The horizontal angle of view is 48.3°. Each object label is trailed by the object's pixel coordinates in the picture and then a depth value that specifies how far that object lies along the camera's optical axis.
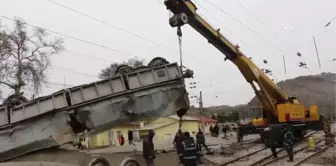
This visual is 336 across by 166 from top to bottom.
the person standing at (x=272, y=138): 15.57
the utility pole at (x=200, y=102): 74.52
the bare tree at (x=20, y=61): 34.16
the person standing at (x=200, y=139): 19.60
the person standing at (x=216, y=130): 37.53
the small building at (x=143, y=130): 44.03
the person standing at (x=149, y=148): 13.45
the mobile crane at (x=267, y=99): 19.05
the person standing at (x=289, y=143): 14.89
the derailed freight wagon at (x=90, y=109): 14.27
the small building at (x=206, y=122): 56.96
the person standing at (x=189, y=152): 10.15
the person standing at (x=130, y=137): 33.22
